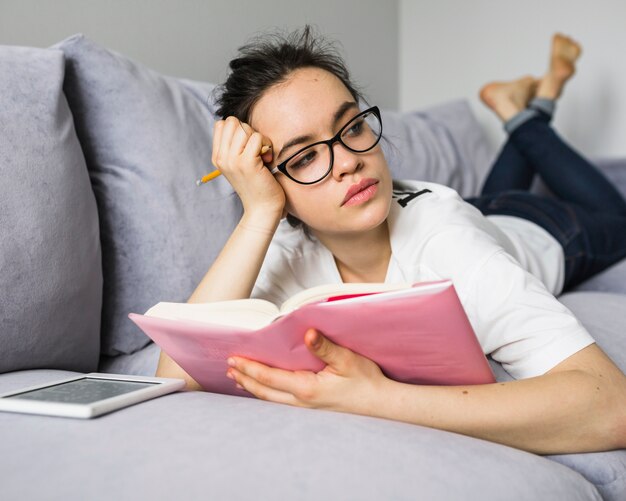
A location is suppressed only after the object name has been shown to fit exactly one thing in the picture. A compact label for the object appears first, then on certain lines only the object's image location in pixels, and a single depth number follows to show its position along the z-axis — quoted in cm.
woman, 79
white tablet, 74
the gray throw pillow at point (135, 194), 126
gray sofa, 61
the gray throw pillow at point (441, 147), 194
